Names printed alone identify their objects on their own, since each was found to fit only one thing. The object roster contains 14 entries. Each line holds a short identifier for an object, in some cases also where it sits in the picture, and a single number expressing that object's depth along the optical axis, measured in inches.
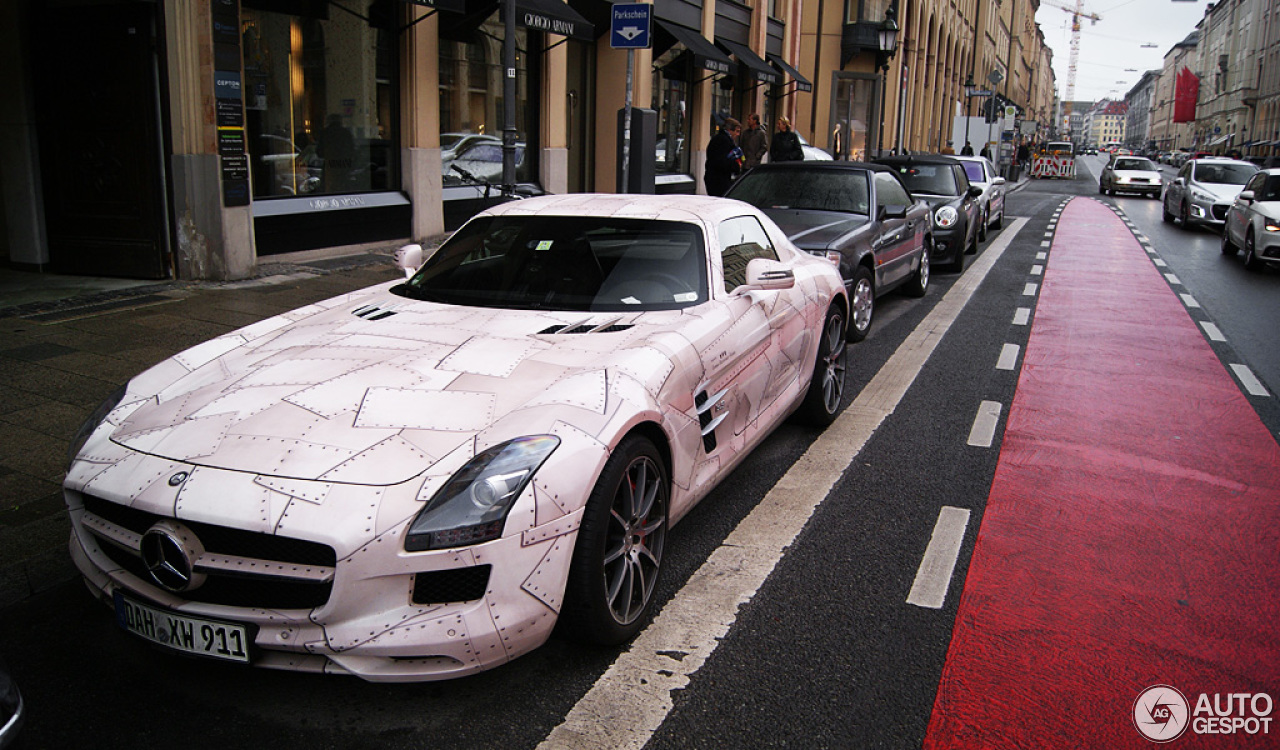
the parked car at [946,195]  545.0
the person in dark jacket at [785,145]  616.4
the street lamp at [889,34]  957.8
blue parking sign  437.4
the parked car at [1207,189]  838.5
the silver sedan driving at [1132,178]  1529.3
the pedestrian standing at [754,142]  600.7
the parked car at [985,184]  714.8
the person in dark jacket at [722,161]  548.7
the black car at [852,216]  344.5
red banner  5305.1
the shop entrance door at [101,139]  374.6
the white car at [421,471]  105.7
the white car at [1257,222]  569.0
